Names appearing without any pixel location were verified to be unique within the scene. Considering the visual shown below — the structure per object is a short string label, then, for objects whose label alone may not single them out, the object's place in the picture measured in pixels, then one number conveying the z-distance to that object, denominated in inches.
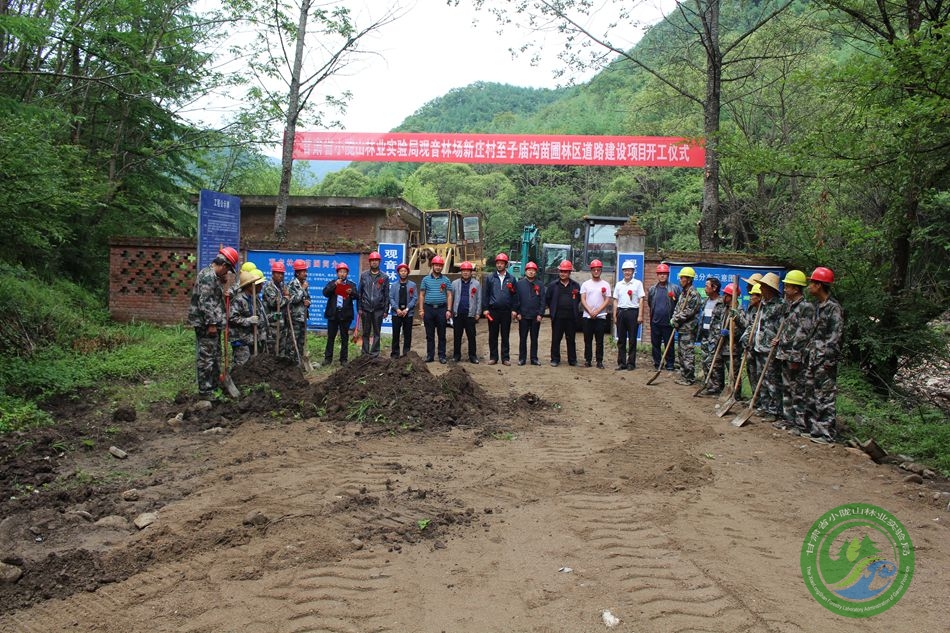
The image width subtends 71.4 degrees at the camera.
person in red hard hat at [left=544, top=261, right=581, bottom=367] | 477.4
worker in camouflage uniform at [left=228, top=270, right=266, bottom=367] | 358.9
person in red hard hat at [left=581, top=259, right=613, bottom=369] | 475.2
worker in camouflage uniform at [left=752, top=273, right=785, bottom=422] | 343.6
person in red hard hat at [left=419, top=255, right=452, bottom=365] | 465.4
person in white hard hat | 472.1
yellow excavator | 734.5
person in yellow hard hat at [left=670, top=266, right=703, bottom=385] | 435.8
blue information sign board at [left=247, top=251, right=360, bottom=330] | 551.8
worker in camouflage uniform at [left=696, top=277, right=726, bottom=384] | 412.2
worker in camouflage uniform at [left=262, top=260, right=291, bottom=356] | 403.9
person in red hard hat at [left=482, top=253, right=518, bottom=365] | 472.7
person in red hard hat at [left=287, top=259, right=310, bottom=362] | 416.7
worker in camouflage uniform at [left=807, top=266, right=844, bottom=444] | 298.2
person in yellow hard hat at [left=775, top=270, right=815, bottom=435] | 315.0
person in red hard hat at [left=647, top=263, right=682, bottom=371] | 464.4
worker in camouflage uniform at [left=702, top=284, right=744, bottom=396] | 394.9
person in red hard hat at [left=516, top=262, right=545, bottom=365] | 475.2
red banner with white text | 901.2
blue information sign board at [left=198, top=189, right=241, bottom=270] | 424.2
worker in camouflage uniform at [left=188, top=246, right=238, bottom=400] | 333.1
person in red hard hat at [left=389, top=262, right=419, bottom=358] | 458.9
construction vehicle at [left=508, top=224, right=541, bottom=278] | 1015.6
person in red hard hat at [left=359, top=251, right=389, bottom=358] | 454.6
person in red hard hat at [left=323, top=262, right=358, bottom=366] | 448.5
